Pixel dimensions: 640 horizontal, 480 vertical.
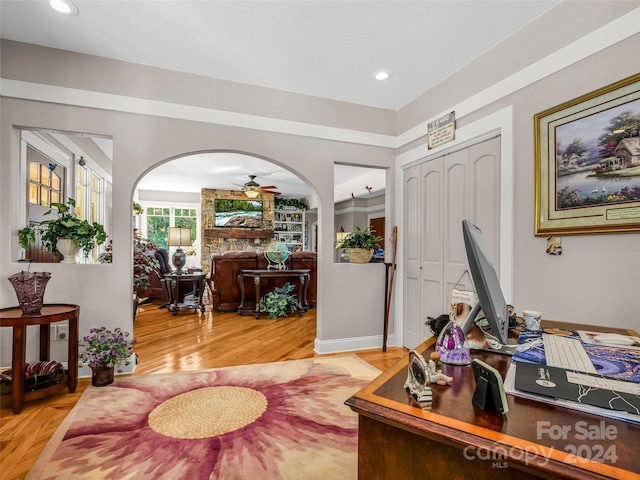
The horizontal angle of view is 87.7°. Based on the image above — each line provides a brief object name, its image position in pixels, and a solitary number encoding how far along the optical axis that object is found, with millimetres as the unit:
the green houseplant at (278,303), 5152
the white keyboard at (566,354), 914
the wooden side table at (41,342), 2123
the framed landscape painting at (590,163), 1780
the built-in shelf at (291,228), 9931
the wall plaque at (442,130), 3007
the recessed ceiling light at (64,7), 2213
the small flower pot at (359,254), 3625
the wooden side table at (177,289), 5250
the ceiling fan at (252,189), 6793
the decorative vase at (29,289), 2248
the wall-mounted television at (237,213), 8812
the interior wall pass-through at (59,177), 3010
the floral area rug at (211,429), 1610
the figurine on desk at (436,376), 849
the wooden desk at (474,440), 564
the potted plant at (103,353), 2527
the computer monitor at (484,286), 971
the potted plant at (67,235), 2664
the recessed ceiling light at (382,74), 3027
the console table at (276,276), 5074
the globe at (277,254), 5355
